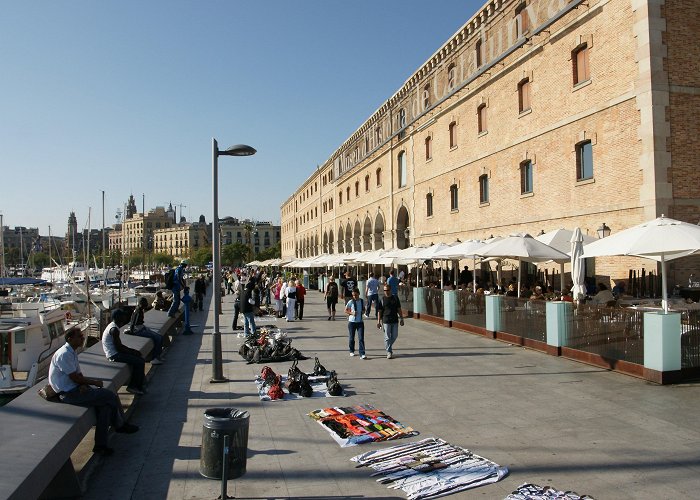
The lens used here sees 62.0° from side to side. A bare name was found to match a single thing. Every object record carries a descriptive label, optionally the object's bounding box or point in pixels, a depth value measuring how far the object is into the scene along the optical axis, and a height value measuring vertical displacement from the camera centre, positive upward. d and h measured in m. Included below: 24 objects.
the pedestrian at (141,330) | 13.16 -1.44
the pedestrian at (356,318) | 13.94 -1.31
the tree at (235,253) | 133.50 +2.91
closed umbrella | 14.79 -0.12
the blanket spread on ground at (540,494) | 5.63 -2.29
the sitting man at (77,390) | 7.31 -1.55
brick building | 17.14 +5.32
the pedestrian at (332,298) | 24.27 -1.40
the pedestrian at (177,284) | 19.05 -0.61
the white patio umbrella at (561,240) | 17.93 +0.67
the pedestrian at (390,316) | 13.67 -1.26
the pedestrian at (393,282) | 23.02 -0.73
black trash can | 5.89 -1.84
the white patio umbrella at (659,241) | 11.08 +0.37
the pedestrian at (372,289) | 22.92 -1.00
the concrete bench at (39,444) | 4.93 -1.73
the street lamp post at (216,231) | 11.45 +0.71
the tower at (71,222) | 161.90 +12.78
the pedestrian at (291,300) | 23.39 -1.41
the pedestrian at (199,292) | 30.38 -1.35
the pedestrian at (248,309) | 17.44 -1.30
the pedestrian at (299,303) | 24.31 -1.63
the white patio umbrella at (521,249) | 16.82 +0.37
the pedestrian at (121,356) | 10.14 -1.56
